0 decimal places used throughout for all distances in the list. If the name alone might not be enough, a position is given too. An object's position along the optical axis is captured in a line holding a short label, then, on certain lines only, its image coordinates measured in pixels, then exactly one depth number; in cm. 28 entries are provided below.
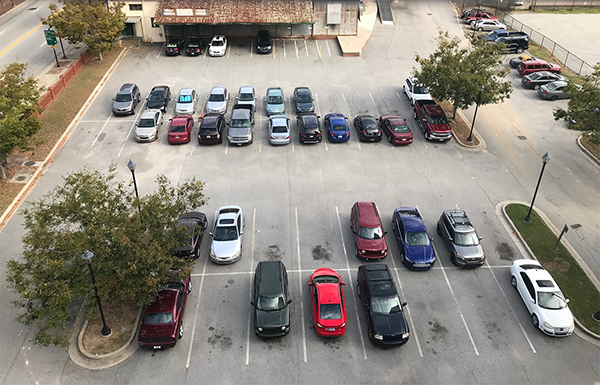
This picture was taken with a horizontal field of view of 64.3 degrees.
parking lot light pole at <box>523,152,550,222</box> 2575
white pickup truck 3725
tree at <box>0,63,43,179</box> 2581
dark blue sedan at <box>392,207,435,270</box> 2247
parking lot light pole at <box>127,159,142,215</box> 2294
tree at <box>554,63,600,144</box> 2697
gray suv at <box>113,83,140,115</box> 3490
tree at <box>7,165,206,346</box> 1720
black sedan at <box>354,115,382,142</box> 3244
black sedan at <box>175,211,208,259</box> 2216
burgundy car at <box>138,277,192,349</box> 1852
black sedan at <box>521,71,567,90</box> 4094
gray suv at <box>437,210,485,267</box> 2264
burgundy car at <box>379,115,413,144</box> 3219
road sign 4038
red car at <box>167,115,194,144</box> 3182
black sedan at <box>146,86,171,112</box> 3522
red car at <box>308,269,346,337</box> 1905
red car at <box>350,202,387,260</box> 2283
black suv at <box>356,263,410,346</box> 1875
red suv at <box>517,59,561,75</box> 4281
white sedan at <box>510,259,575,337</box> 1956
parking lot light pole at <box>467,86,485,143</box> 3145
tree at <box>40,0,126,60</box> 3997
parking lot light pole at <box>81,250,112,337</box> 1616
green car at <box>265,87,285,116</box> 3544
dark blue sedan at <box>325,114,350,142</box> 3238
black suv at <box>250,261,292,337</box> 1898
